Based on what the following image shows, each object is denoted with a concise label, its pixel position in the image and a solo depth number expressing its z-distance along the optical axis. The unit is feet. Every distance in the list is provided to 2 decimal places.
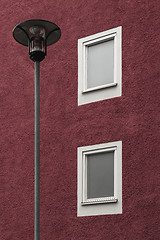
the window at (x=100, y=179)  38.99
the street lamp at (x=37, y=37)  27.61
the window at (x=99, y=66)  41.19
